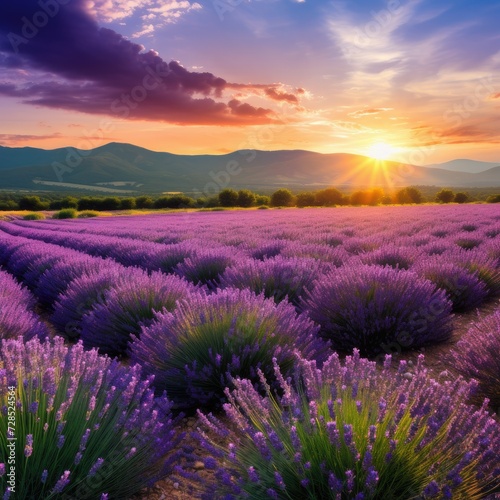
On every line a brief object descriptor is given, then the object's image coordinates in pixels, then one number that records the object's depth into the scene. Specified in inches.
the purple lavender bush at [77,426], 61.9
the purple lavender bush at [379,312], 129.8
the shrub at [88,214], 1494.0
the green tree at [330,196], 2413.9
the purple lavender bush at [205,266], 217.0
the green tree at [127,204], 2218.5
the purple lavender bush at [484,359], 88.4
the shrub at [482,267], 191.3
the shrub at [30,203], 2229.3
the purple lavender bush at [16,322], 127.3
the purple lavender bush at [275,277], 166.9
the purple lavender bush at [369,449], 53.1
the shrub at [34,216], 1377.0
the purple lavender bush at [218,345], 101.0
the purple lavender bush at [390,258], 215.5
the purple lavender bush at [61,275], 225.9
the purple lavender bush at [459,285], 173.3
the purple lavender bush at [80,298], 175.3
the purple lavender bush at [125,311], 146.0
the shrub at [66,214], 1484.4
